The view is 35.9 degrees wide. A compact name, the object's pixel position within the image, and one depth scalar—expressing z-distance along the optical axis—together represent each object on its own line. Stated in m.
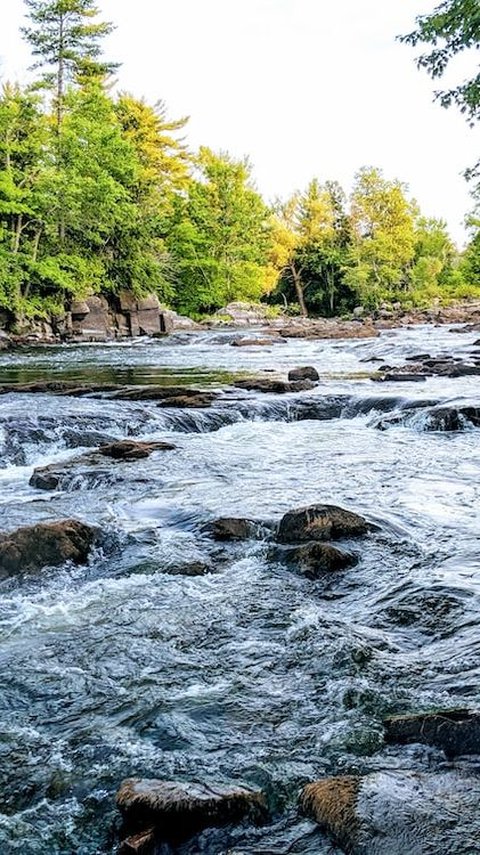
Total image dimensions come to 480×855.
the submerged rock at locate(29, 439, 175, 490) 7.21
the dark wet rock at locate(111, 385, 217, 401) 12.19
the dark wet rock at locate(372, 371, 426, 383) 14.27
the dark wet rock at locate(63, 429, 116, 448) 9.28
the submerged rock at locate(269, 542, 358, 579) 4.84
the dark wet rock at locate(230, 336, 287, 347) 25.92
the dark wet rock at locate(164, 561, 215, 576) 4.85
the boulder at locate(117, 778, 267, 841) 2.34
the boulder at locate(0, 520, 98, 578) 4.87
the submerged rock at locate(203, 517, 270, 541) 5.53
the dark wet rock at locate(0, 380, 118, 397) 12.68
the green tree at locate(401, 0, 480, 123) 13.79
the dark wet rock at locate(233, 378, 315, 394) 13.12
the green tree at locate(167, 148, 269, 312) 42.47
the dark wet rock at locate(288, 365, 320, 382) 14.62
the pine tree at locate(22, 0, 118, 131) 36.41
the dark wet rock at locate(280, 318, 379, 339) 29.11
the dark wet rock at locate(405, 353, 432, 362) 17.83
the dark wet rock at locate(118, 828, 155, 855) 2.26
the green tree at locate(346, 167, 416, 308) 52.91
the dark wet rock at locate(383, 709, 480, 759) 2.72
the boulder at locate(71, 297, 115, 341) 30.62
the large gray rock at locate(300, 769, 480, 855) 2.17
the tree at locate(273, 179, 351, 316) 54.84
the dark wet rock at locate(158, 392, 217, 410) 11.40
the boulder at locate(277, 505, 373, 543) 5.33
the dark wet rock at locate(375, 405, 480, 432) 10.21
